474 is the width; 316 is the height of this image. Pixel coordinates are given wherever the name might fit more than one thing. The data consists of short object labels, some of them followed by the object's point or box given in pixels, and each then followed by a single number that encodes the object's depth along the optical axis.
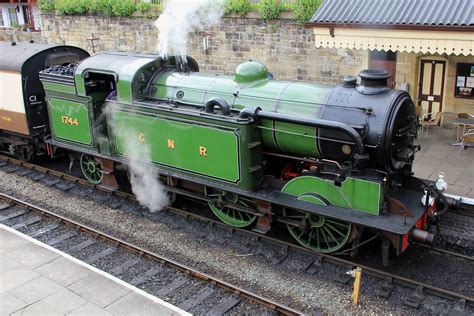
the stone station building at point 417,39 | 8.56
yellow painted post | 5.76
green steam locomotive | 6.30
